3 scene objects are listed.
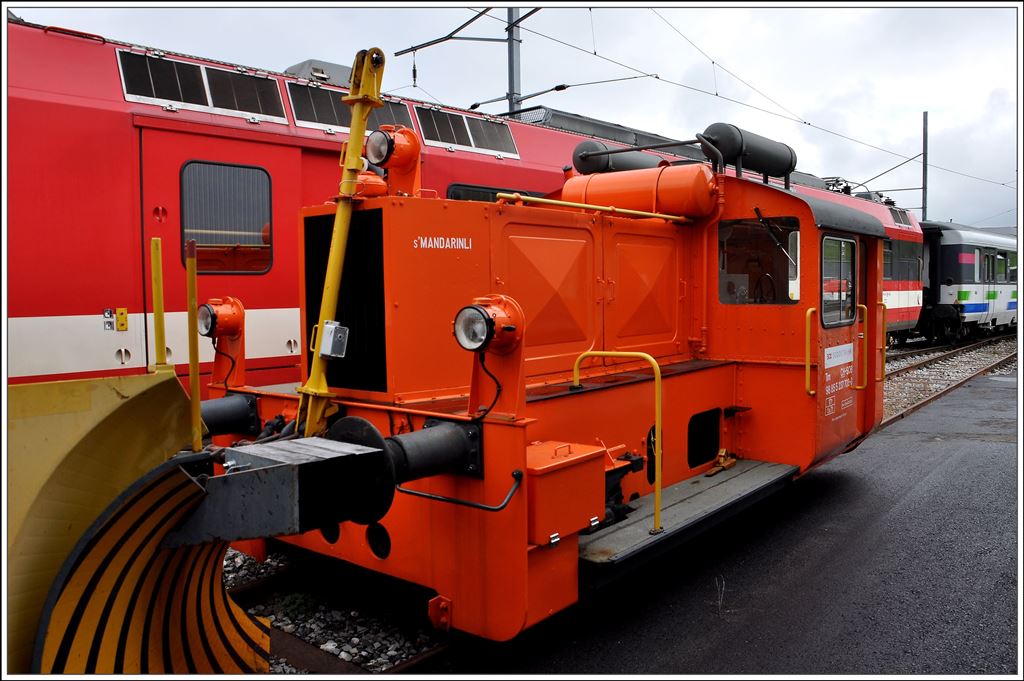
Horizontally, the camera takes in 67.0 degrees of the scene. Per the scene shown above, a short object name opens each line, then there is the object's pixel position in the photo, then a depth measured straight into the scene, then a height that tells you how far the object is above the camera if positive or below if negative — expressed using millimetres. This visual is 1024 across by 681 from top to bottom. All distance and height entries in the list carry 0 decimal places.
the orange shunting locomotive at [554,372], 3596 -330
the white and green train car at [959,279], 22062 +1111
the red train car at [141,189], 5438 +1065
